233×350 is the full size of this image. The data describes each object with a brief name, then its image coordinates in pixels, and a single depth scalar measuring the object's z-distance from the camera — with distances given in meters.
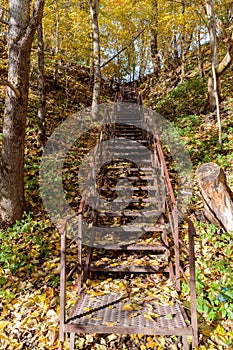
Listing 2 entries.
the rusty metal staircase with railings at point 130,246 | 3.03
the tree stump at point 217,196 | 4.64
